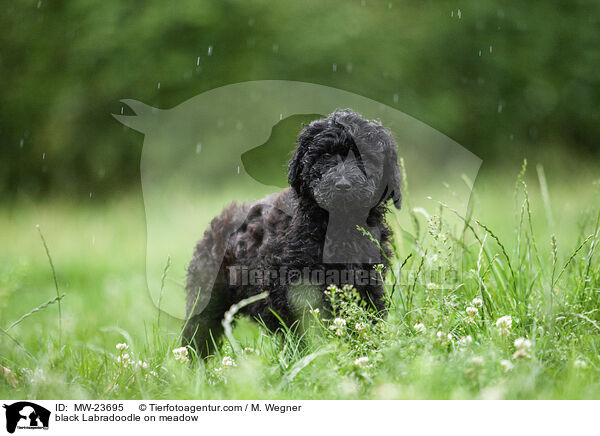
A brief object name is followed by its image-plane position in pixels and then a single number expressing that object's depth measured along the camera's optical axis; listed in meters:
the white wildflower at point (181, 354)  6.14
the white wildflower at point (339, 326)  5.66
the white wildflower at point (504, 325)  5.64
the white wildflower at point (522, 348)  5.05
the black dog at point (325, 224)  6.54
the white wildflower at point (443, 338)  5.50
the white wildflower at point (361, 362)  5.21
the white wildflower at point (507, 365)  4.86
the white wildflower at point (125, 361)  6.04
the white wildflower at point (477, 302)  6.30
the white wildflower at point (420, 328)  5.76
